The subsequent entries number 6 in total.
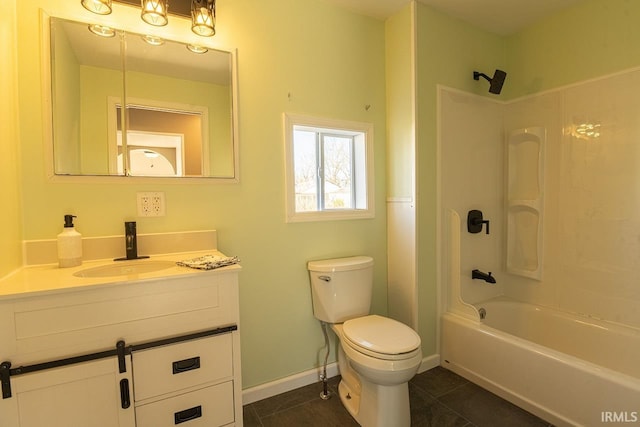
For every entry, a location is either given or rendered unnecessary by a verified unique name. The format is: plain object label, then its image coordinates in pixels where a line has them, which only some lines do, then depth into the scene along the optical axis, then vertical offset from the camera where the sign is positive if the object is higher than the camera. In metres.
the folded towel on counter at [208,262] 1.23 -0.23
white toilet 1.40 -0.67
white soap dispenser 1.28 -0.15
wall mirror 1.37 +0.50
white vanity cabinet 0.96 -0.51
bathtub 1.38 -0.89
